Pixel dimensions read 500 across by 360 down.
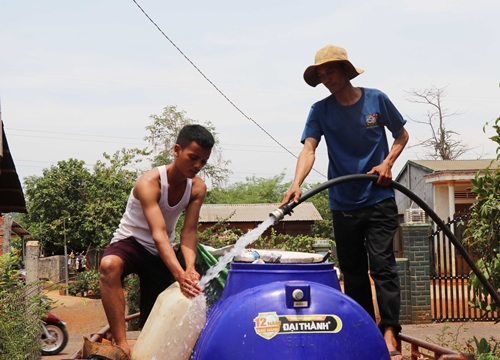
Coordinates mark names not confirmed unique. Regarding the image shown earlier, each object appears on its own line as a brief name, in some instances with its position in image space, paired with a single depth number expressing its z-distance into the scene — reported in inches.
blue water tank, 92.7
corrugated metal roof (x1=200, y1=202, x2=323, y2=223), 1272.1
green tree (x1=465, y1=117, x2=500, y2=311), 195.6
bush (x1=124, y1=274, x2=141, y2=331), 439.2
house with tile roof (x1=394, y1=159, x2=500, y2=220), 867.4
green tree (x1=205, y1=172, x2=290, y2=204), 2368.5
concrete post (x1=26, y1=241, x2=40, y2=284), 289.6
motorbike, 390.3
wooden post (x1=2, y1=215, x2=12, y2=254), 393.7
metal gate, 421.1
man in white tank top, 123.5
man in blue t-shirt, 142.1
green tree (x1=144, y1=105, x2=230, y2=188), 1669.5
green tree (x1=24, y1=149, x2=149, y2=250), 1156.5
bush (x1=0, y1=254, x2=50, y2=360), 230.1
